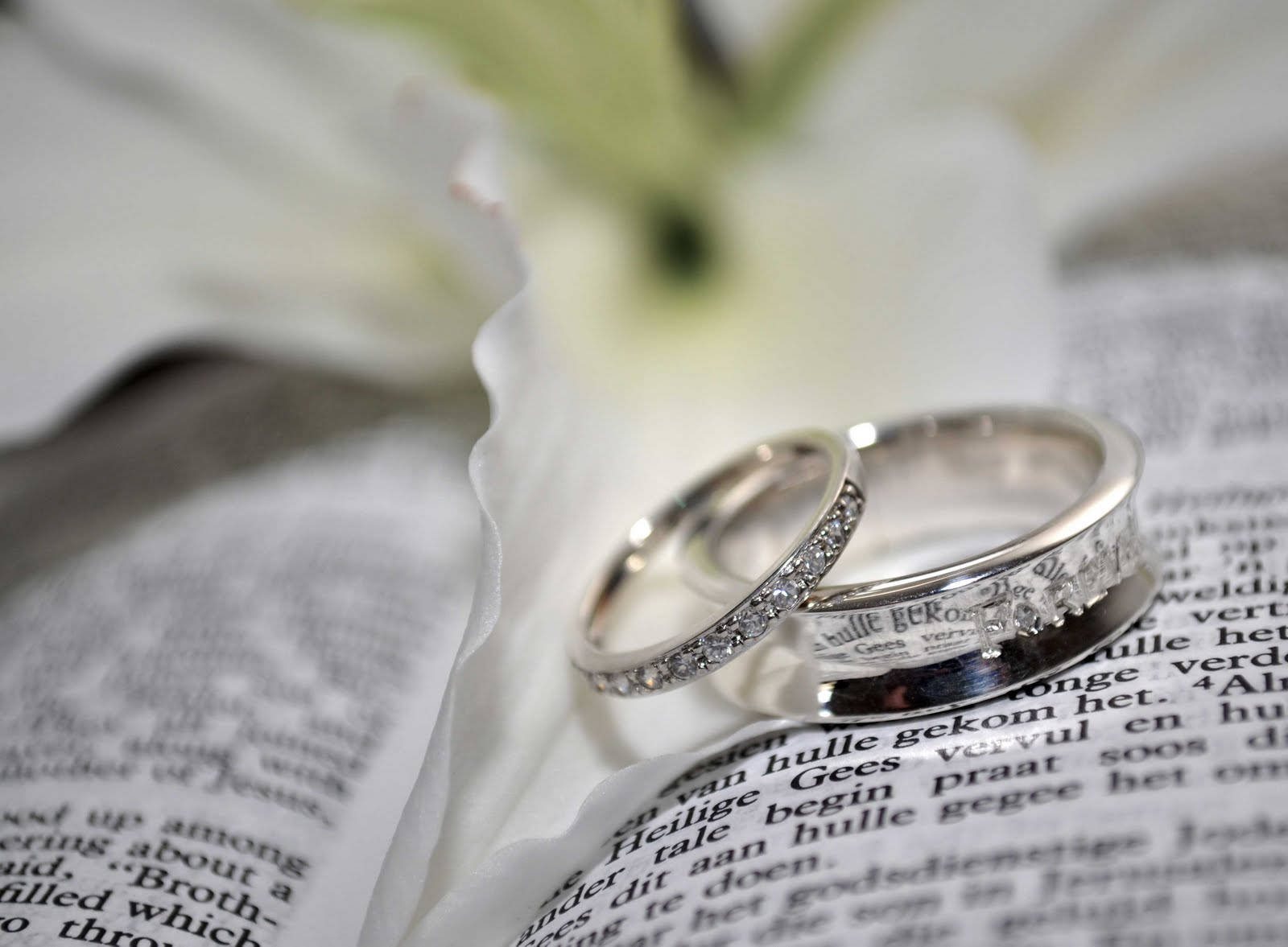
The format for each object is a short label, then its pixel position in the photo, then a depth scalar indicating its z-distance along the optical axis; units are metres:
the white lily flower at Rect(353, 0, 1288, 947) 0.11
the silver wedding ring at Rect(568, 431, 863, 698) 0.10
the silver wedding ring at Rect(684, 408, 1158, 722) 0.10
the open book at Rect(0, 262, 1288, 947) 0.09
